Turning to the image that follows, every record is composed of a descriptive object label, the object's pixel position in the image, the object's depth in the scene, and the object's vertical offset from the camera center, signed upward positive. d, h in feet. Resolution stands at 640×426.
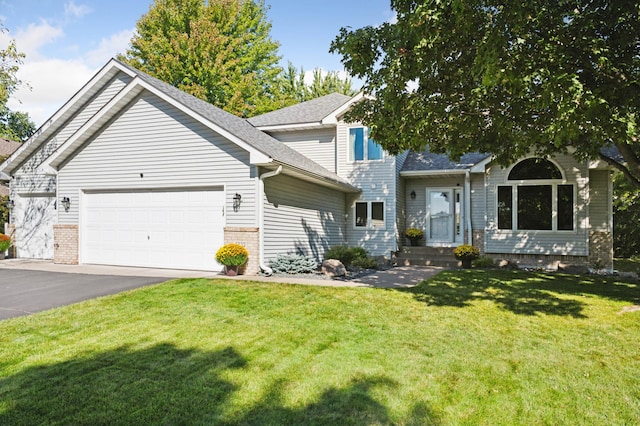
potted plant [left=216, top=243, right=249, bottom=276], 33.69 -3.22
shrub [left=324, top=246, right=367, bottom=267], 42.86 -3.75
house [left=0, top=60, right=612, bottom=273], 37.04 +3.26
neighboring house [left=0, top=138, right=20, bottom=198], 59.00 +12.11
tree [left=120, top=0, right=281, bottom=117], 88.43 +39.15
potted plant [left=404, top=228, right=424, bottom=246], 50.75 -1.87
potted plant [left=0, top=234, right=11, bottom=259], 46.57 -2.97
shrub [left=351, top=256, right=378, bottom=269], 43.01 -4.72
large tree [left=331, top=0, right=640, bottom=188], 20.97 +9.05
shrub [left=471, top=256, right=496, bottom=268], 44.37 -4.74
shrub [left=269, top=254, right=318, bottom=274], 36.17 -4.19
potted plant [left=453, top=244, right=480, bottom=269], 43.45 -3.66
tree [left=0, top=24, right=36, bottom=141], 54.29 +20.94
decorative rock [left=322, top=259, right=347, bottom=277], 36.52 -4.57
